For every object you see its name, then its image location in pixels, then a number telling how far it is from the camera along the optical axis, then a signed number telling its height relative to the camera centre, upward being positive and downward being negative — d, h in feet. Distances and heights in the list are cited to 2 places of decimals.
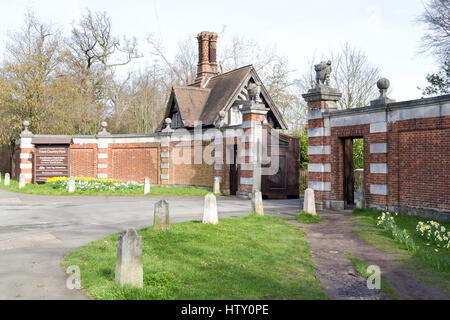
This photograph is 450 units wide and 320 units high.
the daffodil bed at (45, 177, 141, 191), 67.21 -1.86
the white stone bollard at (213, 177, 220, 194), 67.96 -2.19
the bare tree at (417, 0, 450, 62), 79.36 +30.91
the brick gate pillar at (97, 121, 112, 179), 83.76 +3.75
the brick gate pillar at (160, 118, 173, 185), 78.33 +3.91
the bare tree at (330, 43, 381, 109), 100.83 +22.53
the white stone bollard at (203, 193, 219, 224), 32.45 -2.92
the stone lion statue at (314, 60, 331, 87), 49.49 +12.70
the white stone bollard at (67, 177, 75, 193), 64.75 -1.79
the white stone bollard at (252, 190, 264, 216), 39.37 -2.94
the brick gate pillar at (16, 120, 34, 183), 81.00 +4.05
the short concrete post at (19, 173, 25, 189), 72.54 -1.30
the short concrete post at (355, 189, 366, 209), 43.96 -2.71
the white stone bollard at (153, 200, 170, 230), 29.07 -3.05
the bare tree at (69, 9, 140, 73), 125.39 +41.16
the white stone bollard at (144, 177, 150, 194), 65.73 -1.97
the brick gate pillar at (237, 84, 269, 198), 60.70 +5.10
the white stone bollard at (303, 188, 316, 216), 40.16 -2.89
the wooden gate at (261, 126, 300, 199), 63.72 +1.03
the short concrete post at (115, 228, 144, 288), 17.17 -3.73
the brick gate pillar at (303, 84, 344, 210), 48.19 +3.44
